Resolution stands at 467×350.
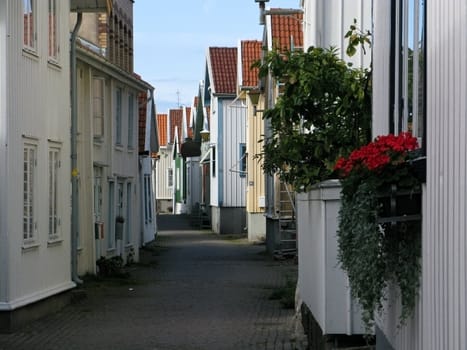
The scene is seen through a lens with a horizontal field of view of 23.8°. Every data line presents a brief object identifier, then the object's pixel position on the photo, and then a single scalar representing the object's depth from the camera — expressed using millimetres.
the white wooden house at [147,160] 35750
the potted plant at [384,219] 6395
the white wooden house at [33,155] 15664
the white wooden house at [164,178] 90625
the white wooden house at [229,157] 50494
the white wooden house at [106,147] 24141
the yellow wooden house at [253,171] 41219
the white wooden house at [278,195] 32219
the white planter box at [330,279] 10500
